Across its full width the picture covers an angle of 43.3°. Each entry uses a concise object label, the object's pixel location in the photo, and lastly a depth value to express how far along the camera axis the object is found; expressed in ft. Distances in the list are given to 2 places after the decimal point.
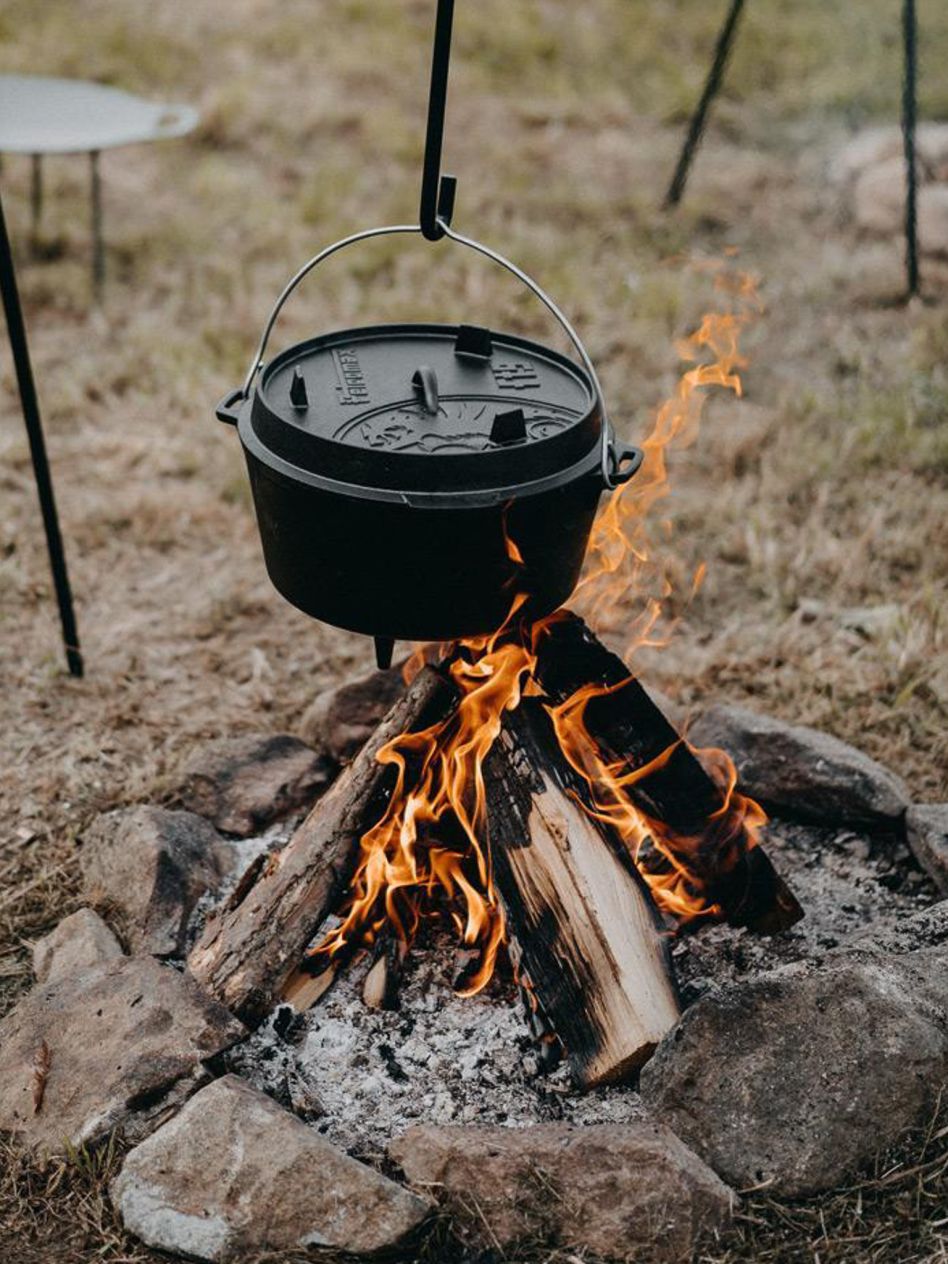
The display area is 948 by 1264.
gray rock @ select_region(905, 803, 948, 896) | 8.35
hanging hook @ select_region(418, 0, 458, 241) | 5.75
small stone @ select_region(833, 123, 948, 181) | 20.72
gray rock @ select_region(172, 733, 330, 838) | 8.97
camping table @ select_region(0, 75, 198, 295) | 15.74
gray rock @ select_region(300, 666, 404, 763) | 9.39
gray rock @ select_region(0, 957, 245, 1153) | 6.41
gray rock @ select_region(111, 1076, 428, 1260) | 5.87
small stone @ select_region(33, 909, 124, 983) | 7.48
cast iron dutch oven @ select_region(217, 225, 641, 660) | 6.09
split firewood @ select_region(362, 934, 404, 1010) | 7.40
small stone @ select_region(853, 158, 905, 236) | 19.93
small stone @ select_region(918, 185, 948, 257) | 19.08
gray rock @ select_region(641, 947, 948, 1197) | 6.31
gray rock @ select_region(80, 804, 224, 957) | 7.77
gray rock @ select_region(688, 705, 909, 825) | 8.87
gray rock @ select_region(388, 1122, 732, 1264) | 5.93
